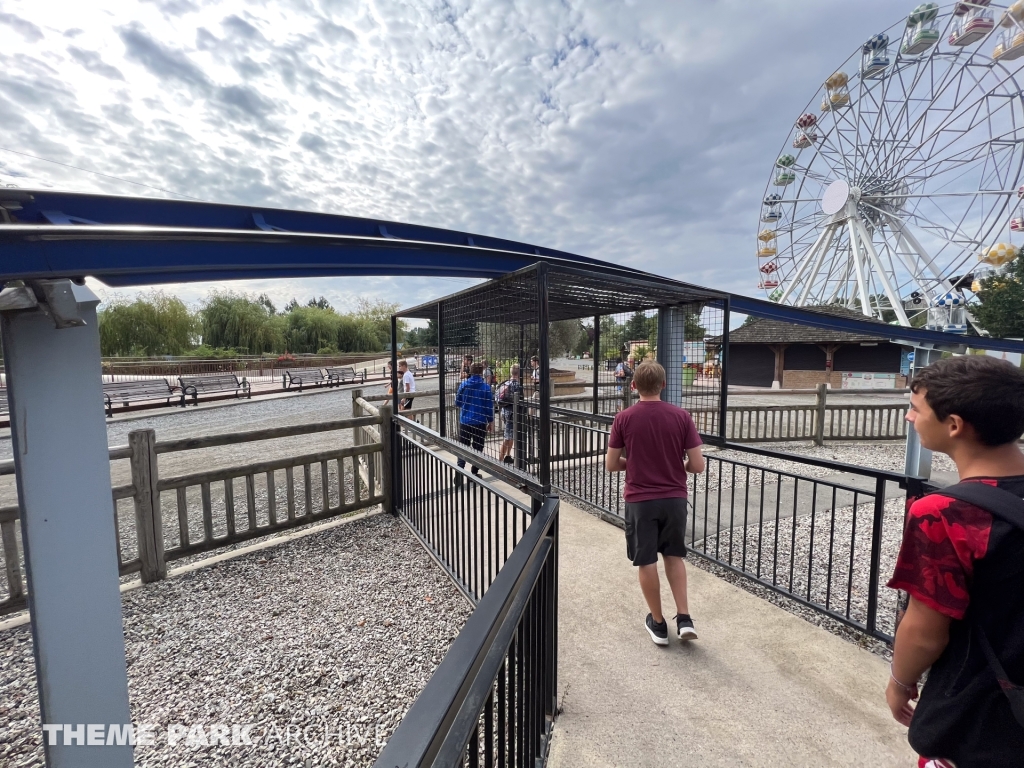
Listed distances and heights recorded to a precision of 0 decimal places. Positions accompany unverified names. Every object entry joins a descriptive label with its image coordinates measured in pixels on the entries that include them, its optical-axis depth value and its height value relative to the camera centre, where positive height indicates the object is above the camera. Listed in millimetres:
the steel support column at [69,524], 1263 -513
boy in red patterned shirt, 970 -536
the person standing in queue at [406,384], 8866 -777
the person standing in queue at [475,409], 3975 -559
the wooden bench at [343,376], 23191 -1438
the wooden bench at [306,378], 20828 -1393
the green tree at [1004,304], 28875 +2813
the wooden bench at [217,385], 17344 -1388
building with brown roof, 19391 -517
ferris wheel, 18359 +8245
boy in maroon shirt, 2529 -767
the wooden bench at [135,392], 13461 -1343
